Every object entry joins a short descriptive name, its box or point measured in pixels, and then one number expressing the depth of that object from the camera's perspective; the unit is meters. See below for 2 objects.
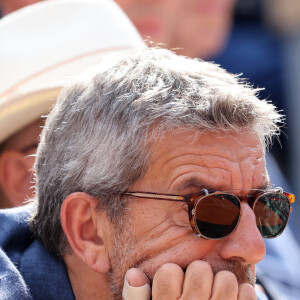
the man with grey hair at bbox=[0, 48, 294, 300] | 5.06
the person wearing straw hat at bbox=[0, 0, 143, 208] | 6.80
